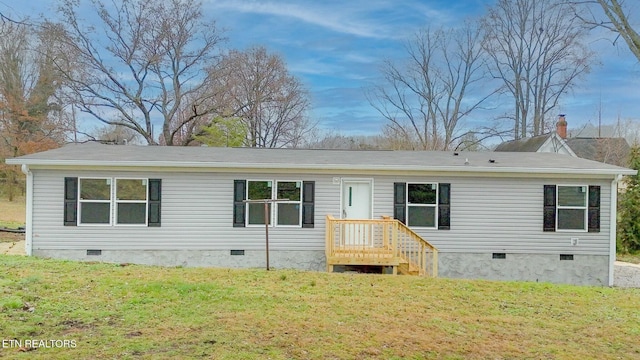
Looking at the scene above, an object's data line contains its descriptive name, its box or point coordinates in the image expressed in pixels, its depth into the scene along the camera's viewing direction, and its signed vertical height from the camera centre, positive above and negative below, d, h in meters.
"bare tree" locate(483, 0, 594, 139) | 27.28 +7.63
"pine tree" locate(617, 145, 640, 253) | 16.20 -1.13
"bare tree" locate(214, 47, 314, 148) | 29.05 +5.19
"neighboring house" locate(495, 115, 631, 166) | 21.95 +1.96
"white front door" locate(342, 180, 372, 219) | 11.73 -0.54
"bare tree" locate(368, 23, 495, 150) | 30.75 +6.48
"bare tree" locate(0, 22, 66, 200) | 24.23 +3.88
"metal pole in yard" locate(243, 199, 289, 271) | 9.09 -0.64
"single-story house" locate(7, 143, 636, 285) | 10.97 -0.82
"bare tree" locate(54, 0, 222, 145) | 24.97 +6.63
